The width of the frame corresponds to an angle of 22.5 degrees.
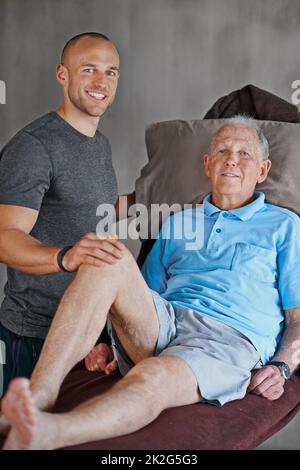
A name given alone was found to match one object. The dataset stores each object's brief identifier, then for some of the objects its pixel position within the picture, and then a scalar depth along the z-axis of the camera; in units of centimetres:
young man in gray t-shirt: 201
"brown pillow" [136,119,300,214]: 230
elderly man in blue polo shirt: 151
